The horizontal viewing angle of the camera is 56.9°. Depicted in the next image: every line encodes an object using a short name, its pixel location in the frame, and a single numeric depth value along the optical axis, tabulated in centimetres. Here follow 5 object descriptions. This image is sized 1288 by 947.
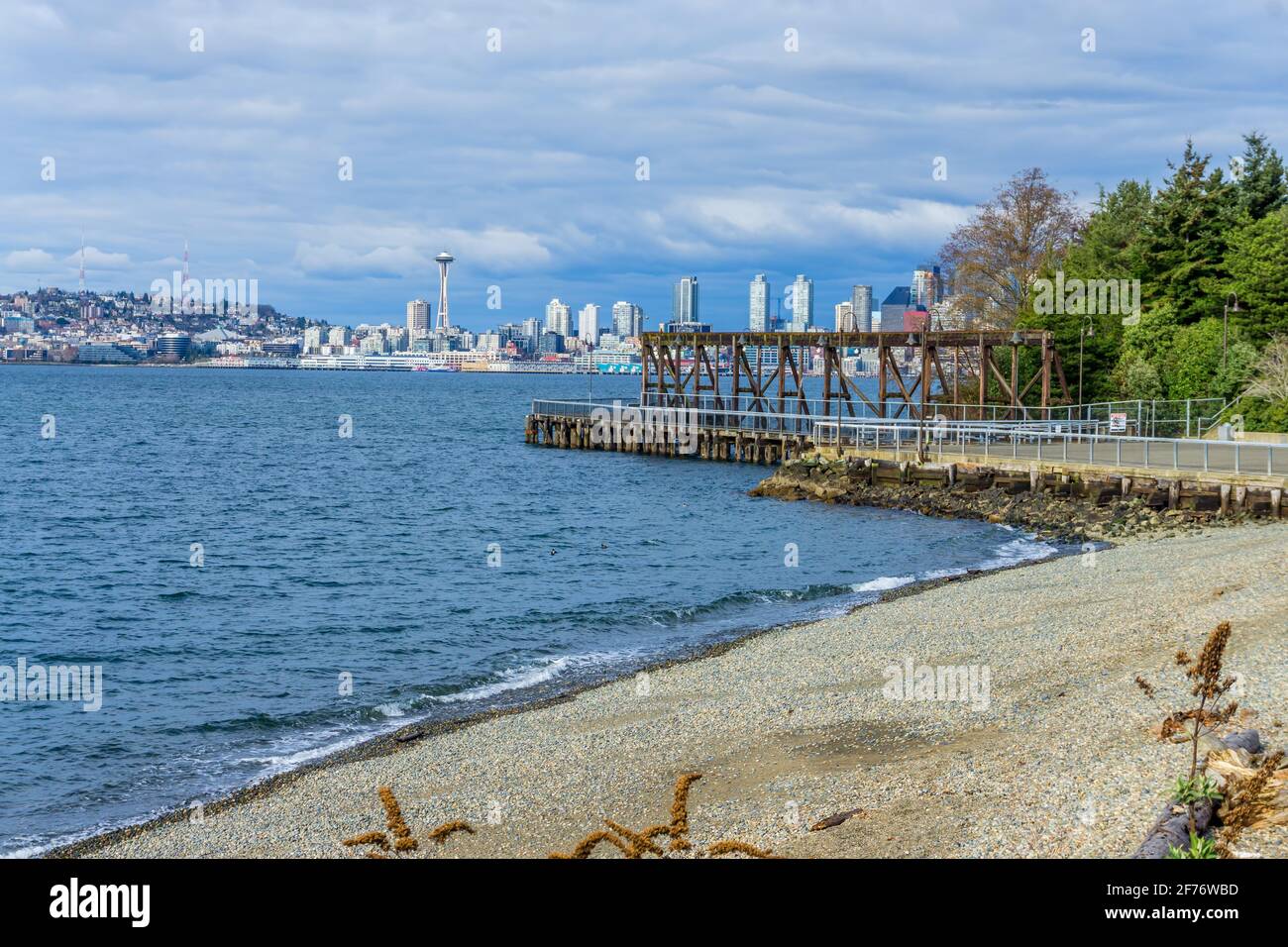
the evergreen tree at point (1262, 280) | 4881
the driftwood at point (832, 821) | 1080
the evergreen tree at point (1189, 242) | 5419
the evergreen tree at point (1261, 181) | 5794
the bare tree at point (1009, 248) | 6825
